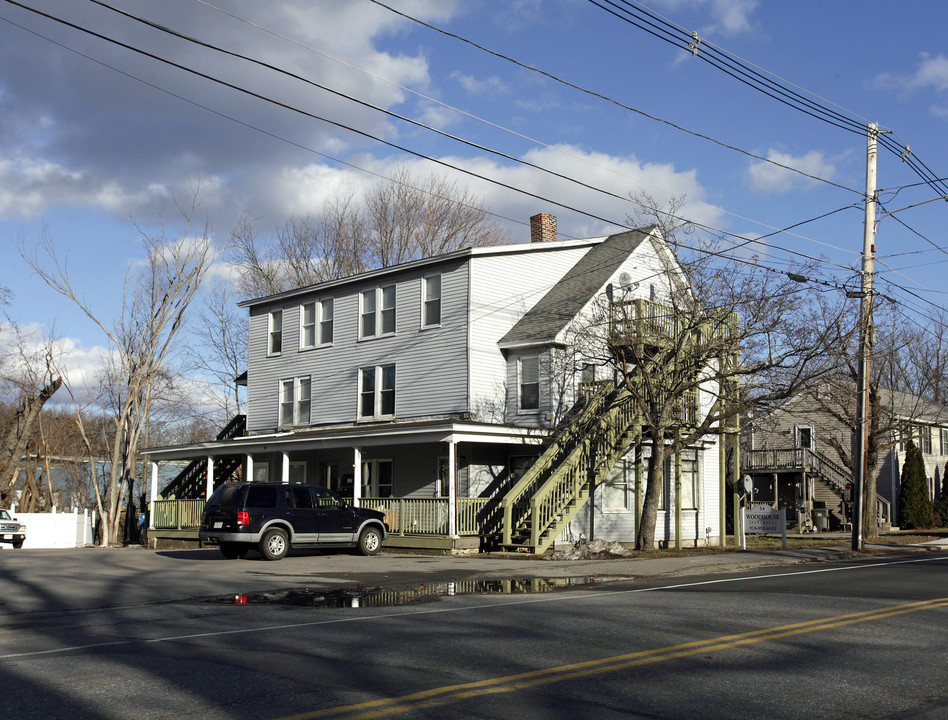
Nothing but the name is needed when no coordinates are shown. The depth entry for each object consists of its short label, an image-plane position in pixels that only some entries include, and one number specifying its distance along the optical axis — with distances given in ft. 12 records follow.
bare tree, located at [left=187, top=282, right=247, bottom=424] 165.17
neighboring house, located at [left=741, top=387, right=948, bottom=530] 156.04
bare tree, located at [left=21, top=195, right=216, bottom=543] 125.39
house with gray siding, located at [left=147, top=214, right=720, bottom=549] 85.10
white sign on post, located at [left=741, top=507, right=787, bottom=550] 82.96
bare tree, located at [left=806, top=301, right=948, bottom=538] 112.98
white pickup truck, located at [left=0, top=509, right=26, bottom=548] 112.88
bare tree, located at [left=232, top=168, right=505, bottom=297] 160.45
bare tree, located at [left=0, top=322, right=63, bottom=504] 135.74
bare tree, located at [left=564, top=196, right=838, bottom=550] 72.90
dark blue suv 69.05
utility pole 78.38
